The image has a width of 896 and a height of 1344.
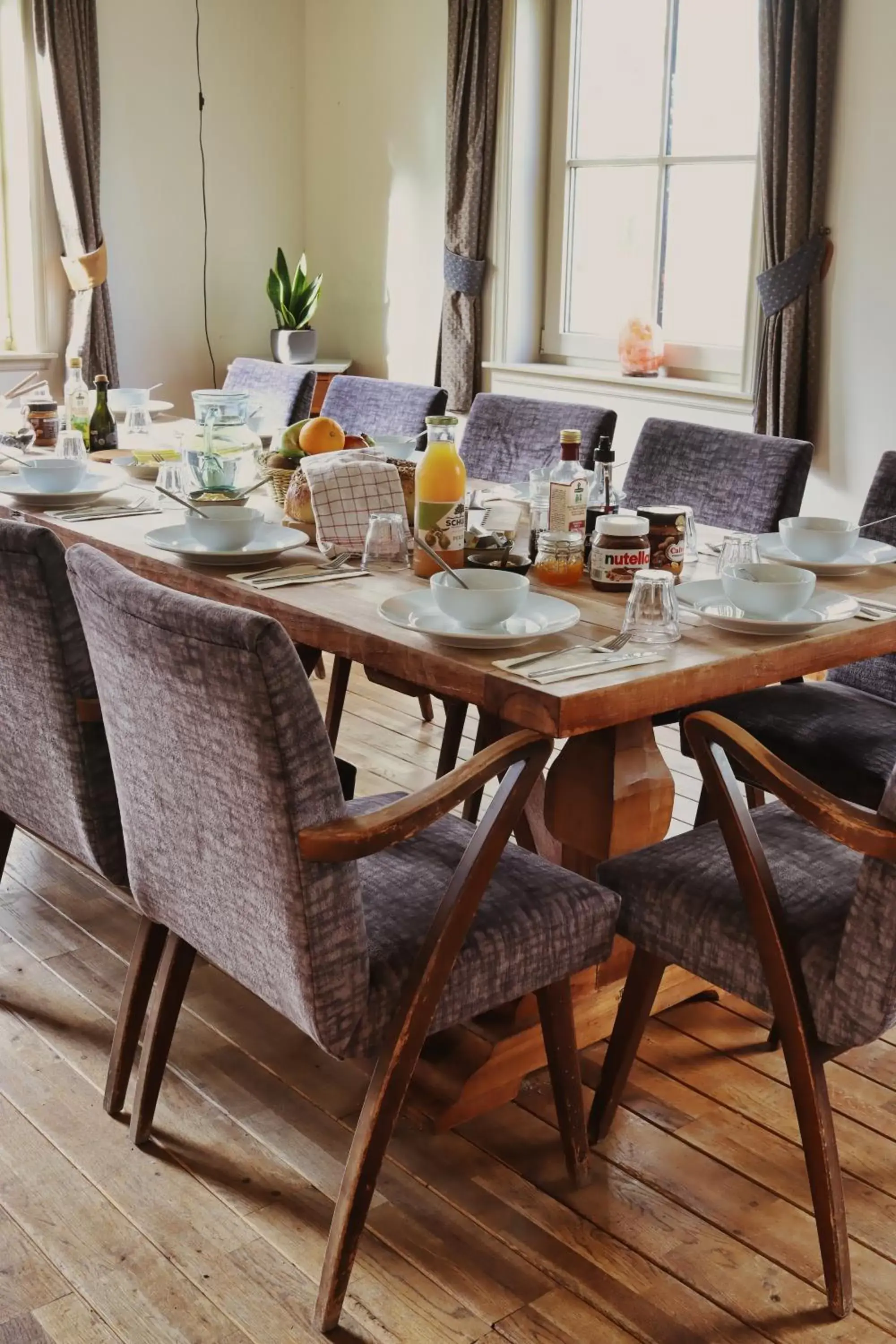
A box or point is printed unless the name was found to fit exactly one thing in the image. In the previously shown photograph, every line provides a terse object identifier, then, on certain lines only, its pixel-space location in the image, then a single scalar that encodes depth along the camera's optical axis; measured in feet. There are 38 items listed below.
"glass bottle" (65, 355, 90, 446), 10.95
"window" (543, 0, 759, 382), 13.42
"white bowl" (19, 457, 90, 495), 8.53
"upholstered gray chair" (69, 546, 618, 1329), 4.47
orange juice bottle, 6.64
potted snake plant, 16.94
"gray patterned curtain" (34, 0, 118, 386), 15.46
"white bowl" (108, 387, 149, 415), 11.96
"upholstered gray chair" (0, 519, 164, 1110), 5.73
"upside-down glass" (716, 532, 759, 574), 6.54
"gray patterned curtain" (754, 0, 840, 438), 11.88
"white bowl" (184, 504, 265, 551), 6.91
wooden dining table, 5.18
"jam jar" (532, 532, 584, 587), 6.68
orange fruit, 8.32
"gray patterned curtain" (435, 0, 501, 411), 14.85
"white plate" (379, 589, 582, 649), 5.56
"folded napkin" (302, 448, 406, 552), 7.34
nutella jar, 6.56
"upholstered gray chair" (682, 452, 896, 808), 7.05
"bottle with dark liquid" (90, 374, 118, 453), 11.07
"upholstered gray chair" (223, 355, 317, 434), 12.62
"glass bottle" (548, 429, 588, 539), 6.70
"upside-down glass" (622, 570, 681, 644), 5.68
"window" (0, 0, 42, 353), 15.62
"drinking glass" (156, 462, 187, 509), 8.68
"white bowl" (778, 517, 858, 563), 7.04
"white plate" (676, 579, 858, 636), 5.80
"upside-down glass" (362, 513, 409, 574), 6.98
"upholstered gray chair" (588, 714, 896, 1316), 4.69
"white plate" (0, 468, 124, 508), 8.49
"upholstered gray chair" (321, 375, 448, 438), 11.23
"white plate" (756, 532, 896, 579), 6.96
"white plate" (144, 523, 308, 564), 6.93
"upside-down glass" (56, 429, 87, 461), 9.42
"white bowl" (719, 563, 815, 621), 5.84
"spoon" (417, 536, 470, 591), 5.71
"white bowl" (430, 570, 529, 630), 5.58
